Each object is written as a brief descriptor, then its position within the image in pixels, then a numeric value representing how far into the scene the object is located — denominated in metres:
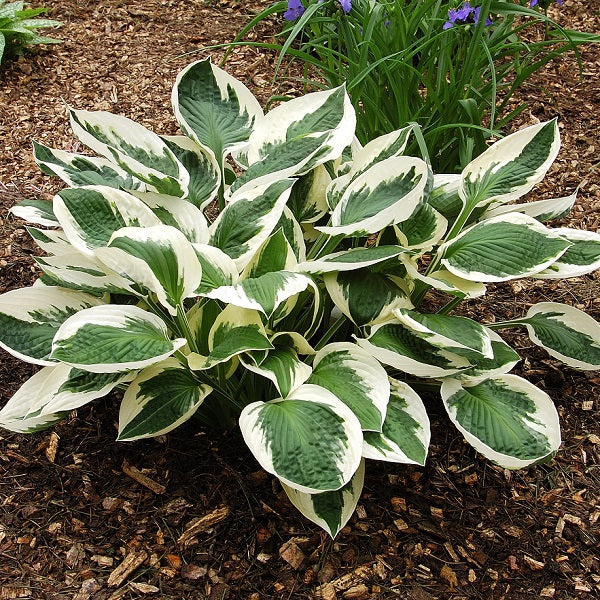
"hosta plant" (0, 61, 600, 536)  1.24
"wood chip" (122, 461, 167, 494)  1.50
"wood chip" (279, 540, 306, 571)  1.39
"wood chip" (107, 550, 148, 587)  1.35
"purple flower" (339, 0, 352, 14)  1.90
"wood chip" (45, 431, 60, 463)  1.57
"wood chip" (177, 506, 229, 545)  1.42
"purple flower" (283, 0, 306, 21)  2.08
